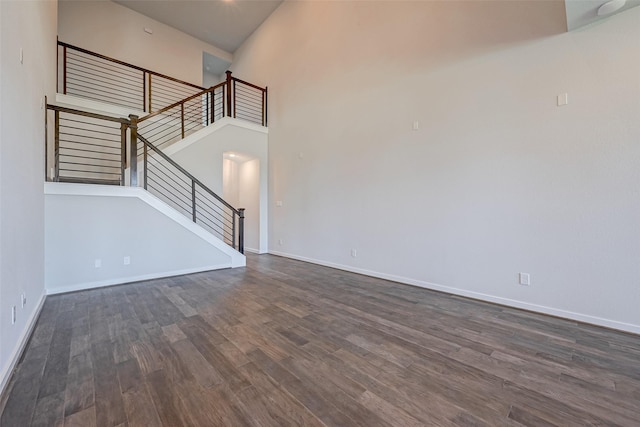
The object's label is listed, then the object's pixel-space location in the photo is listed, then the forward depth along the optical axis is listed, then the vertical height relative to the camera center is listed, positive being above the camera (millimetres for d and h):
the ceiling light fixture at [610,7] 2227 +1774
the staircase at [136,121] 4836 +2203
